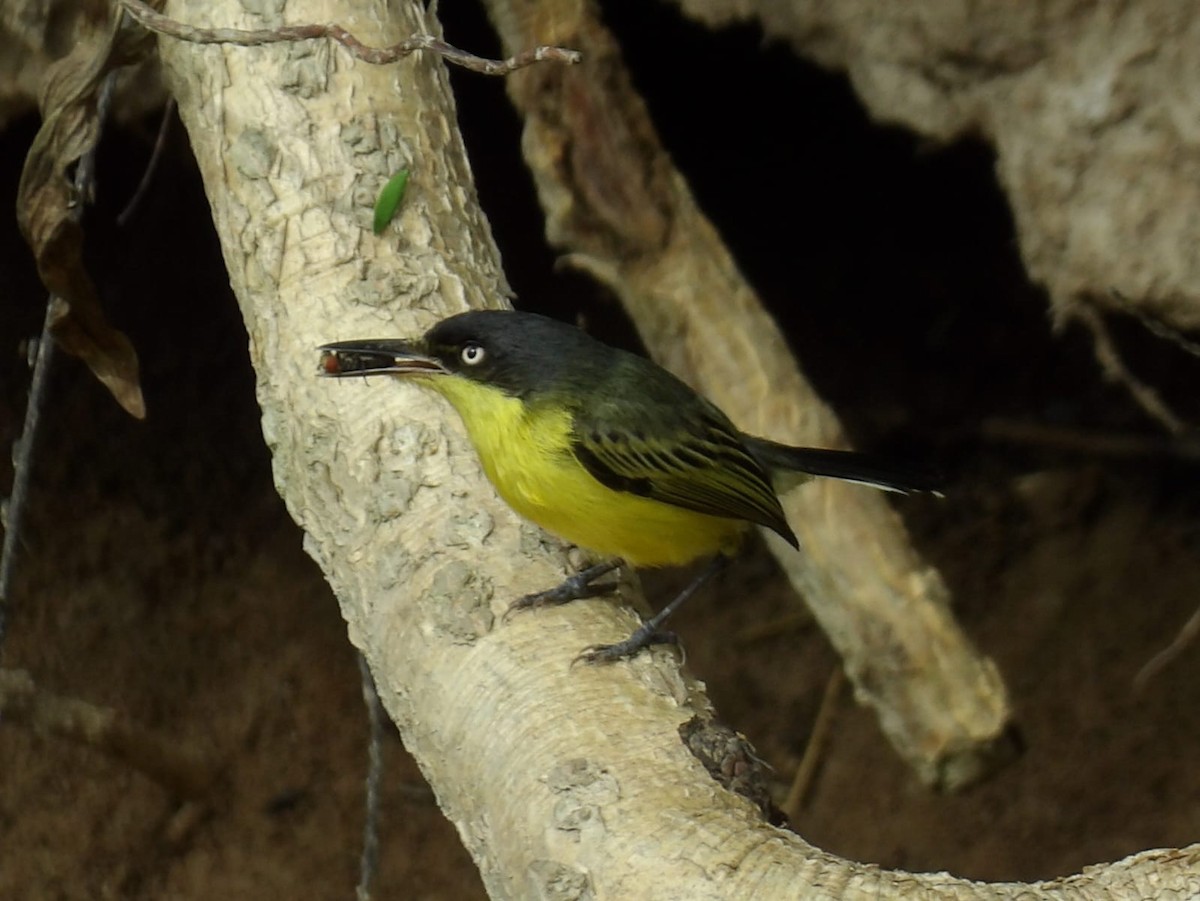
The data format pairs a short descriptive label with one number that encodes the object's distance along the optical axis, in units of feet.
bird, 17.76
